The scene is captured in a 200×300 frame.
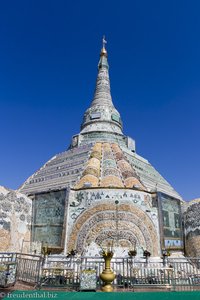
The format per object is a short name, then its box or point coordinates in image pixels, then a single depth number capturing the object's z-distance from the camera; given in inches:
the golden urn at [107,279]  400.9
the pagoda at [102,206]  769.6
